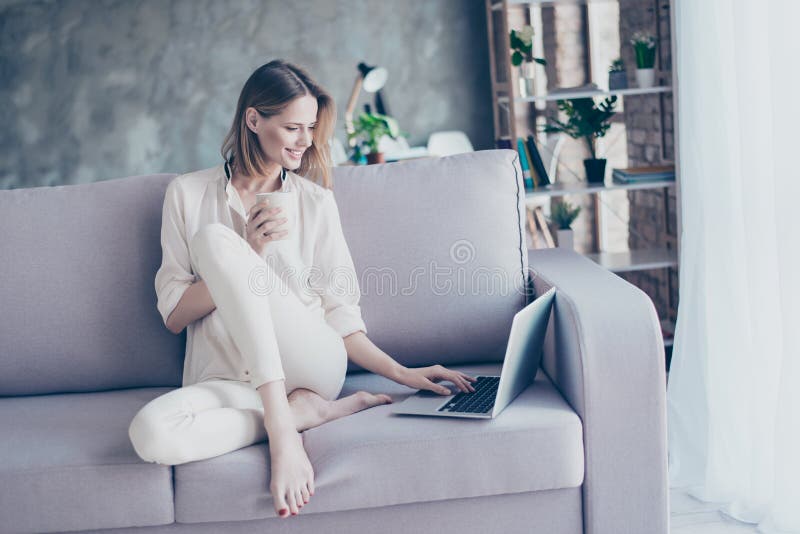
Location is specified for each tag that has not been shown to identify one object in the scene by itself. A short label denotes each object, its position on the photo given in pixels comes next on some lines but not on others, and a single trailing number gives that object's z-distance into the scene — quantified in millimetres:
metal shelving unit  3527
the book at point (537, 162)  3750
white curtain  2170
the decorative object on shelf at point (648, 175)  3525
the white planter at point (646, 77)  3604
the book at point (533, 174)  3777
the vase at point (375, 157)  4242
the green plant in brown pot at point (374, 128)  4457
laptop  1807
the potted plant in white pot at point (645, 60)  3604
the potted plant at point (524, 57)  3809
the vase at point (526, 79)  3863
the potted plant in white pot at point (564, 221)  3770
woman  1753
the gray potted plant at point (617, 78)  3672
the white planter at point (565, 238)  3775
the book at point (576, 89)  3674
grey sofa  1745
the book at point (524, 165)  3770
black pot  3742
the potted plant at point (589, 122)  3695
